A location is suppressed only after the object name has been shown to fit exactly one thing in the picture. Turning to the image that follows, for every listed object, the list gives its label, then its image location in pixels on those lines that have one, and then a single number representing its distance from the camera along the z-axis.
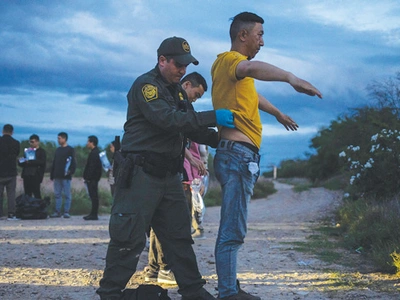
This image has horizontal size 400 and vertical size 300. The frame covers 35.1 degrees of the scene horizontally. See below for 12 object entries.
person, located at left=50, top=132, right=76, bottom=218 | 15.05
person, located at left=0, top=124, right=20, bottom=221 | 14.49
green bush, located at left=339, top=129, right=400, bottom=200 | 12.19
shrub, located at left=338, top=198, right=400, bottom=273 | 7.43
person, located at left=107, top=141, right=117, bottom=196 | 13.62
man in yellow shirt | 5.03
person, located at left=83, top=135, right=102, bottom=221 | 14.57
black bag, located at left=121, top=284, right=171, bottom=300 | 5.07
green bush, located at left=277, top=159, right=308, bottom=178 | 39.37
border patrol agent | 4.82
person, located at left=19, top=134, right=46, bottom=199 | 15.16
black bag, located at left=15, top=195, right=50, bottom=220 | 14.54
